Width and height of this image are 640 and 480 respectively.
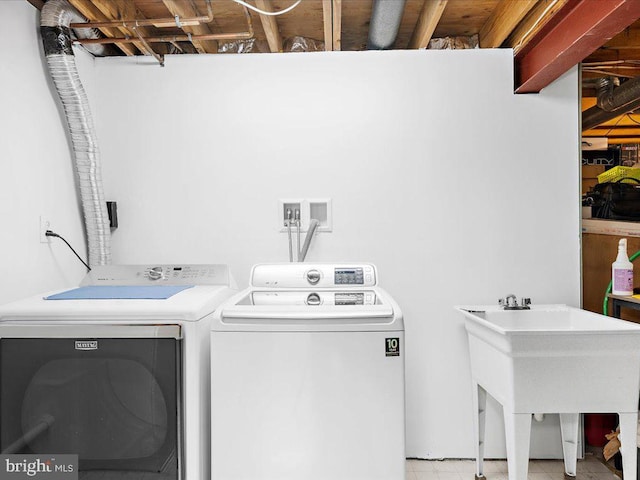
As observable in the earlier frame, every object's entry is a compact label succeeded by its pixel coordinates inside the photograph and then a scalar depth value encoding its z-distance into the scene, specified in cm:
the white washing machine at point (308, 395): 173
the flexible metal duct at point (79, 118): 219
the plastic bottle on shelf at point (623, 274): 242
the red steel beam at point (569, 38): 171
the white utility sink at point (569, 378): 192
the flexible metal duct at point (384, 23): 213
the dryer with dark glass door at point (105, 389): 174
